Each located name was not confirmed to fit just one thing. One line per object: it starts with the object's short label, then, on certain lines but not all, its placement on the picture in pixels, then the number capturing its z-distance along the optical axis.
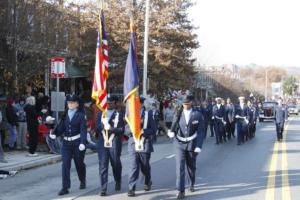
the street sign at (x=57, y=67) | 15.95
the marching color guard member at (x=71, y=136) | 9.52
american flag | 9.74
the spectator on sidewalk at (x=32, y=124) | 14.88
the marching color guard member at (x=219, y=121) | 20.72
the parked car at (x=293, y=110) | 62.69
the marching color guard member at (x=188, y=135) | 9.33
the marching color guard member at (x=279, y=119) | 21.33
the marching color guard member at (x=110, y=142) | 9.41
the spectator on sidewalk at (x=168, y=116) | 24.42
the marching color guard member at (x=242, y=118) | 20.45
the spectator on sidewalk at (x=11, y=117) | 15.63
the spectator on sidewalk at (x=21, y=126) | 15.95
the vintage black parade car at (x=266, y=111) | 40.97
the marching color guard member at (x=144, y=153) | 9.30
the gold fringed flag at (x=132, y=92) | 9.44
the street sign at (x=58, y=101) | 16.45
